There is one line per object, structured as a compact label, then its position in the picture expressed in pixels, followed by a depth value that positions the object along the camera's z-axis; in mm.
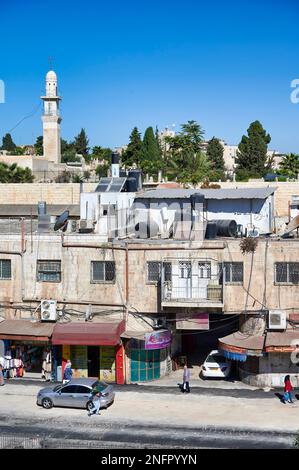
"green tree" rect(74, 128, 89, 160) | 141000
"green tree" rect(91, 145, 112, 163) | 123500
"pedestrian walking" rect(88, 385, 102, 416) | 27006
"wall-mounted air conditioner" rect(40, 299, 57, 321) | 33031
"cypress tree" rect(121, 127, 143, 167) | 103750
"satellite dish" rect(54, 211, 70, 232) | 35938
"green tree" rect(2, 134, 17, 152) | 156262
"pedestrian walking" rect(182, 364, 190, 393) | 29906
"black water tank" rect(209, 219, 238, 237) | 35438
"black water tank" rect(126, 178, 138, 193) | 42500
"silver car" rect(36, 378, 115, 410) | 27656
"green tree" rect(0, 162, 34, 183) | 71812
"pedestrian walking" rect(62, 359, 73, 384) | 31545
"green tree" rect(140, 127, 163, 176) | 89062
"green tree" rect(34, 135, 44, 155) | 137250
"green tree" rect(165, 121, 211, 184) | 81812
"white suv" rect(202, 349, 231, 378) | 32469
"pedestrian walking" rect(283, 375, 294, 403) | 28391
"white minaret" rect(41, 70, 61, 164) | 94750
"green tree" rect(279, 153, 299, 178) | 85550
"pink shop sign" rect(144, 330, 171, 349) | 31734
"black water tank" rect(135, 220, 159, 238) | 36594
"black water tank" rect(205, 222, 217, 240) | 33594
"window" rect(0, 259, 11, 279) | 34000
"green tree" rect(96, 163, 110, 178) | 98119
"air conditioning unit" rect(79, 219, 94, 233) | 35312
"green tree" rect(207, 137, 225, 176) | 114500
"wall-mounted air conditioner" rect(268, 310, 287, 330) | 31016
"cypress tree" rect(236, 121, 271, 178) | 104500
